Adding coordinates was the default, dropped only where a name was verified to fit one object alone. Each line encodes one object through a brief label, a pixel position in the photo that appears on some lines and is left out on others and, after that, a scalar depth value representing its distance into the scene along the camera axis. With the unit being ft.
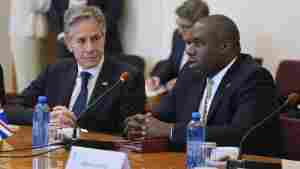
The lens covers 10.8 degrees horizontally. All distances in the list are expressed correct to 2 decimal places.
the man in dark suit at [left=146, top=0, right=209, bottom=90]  46.66
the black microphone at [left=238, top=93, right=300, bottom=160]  23.57
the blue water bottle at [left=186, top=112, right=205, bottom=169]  23.55
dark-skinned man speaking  26.68
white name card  20.60
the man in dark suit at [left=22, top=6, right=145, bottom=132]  30.39
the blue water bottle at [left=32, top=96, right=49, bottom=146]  26.66
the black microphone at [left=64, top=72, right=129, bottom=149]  25.12
